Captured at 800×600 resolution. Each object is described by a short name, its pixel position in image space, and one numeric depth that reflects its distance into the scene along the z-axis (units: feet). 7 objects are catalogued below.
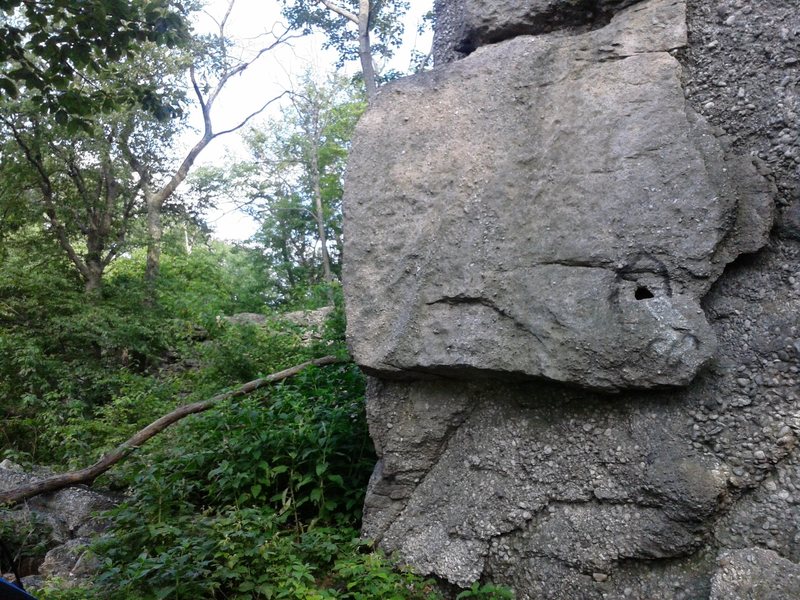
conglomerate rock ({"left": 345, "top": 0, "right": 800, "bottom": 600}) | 9.28
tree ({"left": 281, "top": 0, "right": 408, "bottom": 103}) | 50.55
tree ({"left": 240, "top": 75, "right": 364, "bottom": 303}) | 82.69
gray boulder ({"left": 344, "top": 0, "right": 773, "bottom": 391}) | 9.63
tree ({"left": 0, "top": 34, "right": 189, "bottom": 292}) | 42.09
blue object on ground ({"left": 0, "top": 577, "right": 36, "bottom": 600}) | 6.71
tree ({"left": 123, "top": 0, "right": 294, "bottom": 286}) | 51.70
